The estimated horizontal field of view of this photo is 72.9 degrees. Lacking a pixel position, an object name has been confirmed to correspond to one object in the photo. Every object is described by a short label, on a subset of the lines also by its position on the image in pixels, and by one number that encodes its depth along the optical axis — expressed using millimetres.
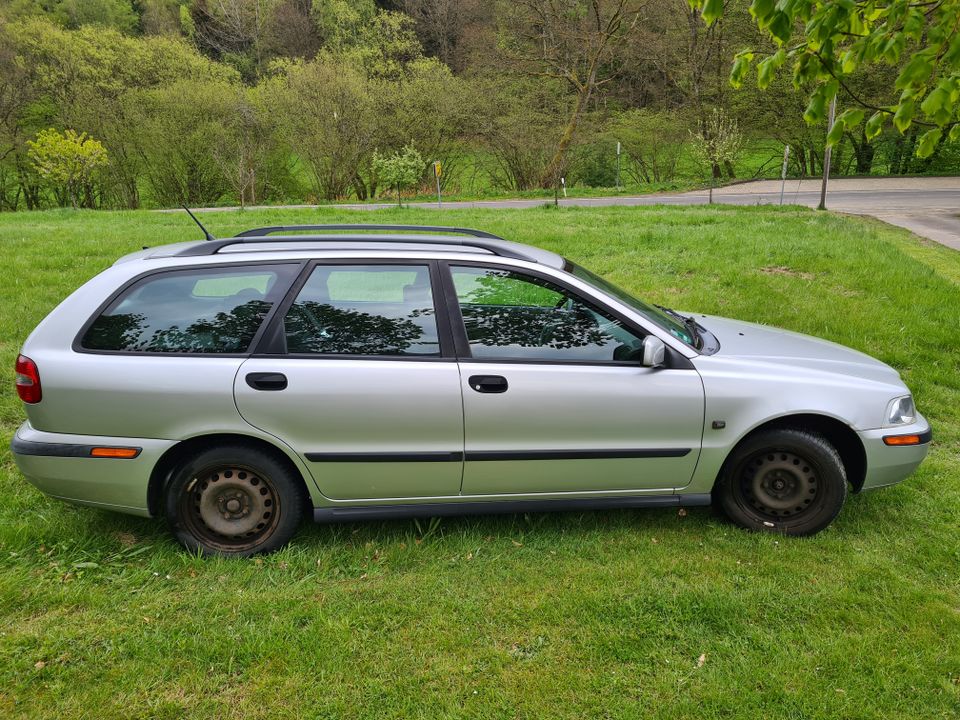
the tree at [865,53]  2590
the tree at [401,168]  22906
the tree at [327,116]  29234
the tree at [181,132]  29047
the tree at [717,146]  21234
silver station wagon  3152
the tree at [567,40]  30380
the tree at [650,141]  30844
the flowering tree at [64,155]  25531
